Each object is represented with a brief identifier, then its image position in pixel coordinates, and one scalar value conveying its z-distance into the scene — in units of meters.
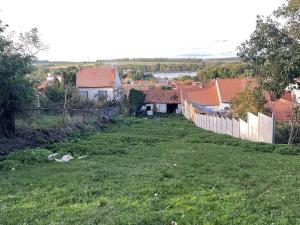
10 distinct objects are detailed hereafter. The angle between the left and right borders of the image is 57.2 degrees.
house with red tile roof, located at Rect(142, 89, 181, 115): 44.61
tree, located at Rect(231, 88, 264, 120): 21.59
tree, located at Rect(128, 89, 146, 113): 39.54
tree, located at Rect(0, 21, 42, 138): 11.26
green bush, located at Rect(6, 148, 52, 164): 9.04
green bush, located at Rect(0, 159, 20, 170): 8.37
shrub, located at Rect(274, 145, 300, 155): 11.84
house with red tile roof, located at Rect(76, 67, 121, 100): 42.89
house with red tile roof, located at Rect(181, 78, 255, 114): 41.68
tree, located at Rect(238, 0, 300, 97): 8.02
